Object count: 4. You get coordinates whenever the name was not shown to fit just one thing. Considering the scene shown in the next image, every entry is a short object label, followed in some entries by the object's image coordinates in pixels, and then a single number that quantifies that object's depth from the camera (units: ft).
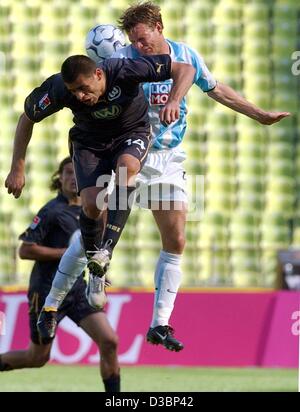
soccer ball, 48.98
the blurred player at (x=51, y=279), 58.13
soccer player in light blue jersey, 48.24
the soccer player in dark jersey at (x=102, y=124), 43.88
